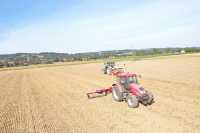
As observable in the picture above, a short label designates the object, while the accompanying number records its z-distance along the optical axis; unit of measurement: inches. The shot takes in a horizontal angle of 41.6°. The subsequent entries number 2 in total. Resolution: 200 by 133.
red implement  618.8
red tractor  471.5
